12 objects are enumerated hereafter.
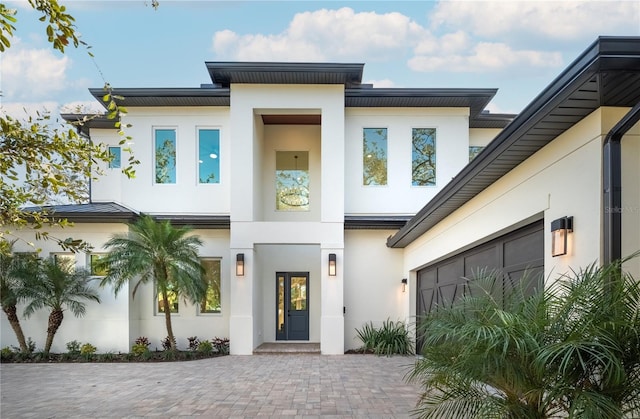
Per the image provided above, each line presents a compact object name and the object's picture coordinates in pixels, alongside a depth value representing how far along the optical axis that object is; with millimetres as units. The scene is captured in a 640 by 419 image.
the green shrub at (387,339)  11086
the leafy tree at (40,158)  3418
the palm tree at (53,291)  10484
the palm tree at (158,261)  10242
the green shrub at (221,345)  11570
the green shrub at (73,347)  11086
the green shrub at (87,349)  10867
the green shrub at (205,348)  11227
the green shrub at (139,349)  10956
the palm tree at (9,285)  10342
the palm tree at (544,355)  2227
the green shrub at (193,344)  11773
